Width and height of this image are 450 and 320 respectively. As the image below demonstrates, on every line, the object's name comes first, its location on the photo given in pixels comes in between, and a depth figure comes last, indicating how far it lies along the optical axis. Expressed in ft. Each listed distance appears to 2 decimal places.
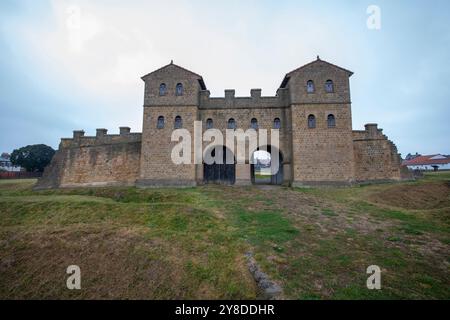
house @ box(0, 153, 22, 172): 238.52
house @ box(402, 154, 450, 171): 195.45
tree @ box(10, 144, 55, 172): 154.61
